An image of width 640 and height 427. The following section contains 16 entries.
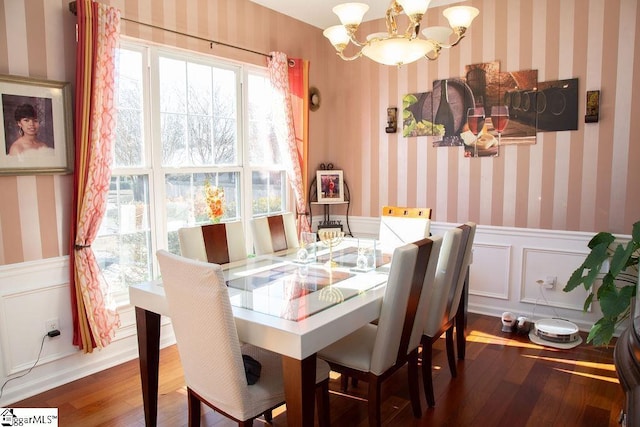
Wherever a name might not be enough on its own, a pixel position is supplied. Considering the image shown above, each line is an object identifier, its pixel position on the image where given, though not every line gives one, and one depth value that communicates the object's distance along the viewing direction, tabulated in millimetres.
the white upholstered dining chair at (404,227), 3520
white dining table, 1777
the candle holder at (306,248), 2965
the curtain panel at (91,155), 2859
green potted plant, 2949
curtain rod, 2842
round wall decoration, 4809
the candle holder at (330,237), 2910
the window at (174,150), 3301
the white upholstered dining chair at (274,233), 3264
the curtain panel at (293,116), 4281
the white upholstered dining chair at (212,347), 1728
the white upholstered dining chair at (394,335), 2145
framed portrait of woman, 2654
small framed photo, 4867
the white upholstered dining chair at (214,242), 2783
